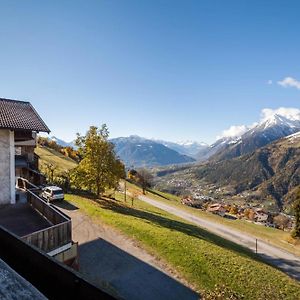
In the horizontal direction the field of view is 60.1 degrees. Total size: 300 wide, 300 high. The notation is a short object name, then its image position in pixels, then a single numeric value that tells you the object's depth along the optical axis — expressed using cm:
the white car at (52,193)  3270
